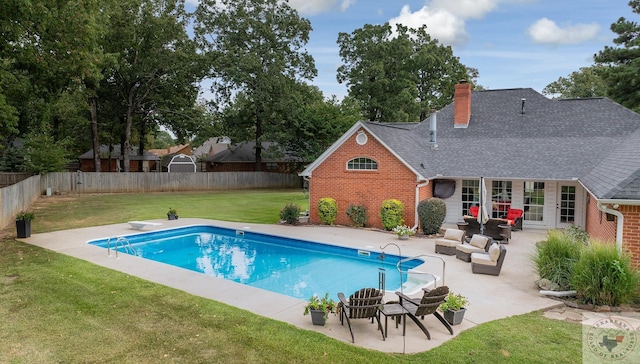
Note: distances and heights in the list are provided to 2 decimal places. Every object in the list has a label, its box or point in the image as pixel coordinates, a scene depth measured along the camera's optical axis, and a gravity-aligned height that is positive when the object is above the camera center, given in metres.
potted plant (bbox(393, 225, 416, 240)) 15.82 -2.67
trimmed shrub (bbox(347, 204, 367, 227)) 18.17 -2.27
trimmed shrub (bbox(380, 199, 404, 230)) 17.23 -2.09
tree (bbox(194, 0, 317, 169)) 39.97 +11.63
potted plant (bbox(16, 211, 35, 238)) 14.87 -2.27
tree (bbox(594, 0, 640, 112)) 25.14 +6.85
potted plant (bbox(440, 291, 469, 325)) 7.26 -2.64
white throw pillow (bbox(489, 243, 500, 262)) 10.58 -2.33
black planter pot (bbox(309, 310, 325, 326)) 7.23 -2.76
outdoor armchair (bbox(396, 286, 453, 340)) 6.92 -2.49
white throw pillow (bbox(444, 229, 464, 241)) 13.46 -2.36
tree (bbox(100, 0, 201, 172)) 35.34 +9.06
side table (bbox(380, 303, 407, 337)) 6.82 -2.54
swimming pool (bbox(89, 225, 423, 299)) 11.76 -3.43
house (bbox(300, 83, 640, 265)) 17.42 +0.06
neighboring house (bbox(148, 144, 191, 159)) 74.50 +2.77
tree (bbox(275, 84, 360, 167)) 39.06 +3.93
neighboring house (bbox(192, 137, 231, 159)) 59.66 +2.61
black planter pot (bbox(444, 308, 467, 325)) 7.25 -2.76
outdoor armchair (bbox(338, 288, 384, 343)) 6.91 -2.44
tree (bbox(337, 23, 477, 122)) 42.66 +10.45
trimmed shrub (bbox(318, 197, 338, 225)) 18.89 -2.14
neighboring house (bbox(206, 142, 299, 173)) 47.97 +0.32
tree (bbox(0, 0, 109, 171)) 13.55 +4.48
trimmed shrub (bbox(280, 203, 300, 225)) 19.36 -2.40
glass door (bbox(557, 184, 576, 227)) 17.66 -1.82
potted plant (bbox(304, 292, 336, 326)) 7.23 -2.64
